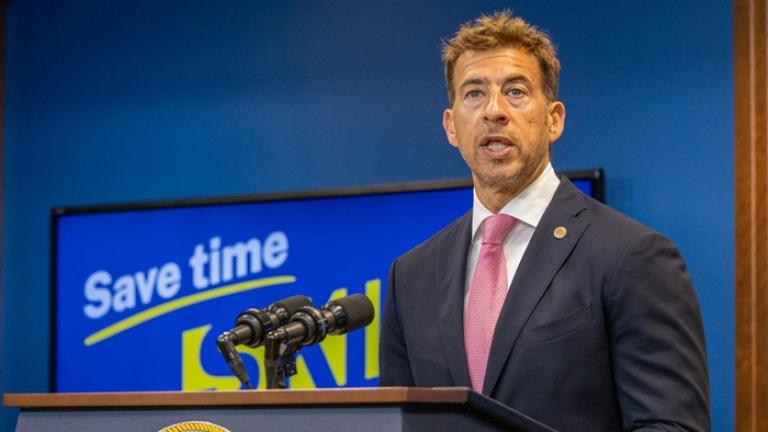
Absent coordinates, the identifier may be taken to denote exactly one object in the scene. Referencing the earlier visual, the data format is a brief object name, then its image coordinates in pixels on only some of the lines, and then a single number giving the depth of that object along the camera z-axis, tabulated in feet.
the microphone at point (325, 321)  12.73
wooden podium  11.32
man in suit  12.54
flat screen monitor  17.53
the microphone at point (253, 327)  12.59
